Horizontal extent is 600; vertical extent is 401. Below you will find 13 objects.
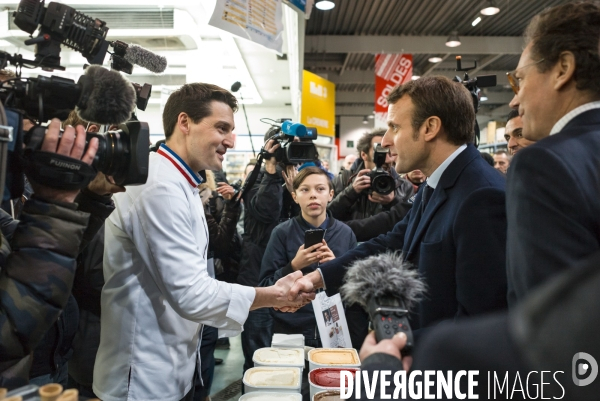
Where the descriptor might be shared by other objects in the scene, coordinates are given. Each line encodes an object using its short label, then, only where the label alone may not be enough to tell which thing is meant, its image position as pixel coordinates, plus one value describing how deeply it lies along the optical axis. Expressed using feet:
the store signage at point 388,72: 27.84
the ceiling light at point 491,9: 23.67
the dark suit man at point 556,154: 2.41
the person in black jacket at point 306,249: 7.24
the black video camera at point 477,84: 7.14
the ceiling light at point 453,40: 29.17
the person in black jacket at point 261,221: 9.35
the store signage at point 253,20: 7.86
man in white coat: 4.43
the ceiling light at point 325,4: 21.53
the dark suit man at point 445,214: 3.67
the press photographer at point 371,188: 9.73
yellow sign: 23.09
